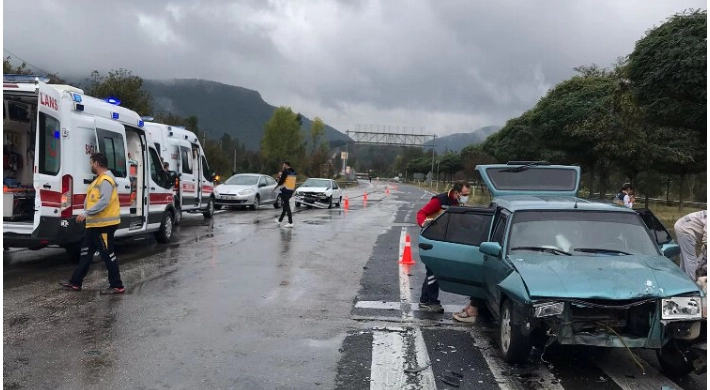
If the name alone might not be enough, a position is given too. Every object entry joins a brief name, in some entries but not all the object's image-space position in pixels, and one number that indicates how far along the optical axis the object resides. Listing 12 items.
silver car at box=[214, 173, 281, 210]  23.08
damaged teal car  4.69
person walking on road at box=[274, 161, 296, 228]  16.84
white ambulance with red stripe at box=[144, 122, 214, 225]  16.20
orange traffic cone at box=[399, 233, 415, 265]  10.98
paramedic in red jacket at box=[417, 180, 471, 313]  7.29
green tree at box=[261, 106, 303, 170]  75.19
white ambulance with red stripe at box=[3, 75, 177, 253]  8.68
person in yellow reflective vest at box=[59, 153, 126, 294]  7.60
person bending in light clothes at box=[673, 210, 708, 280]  6.95
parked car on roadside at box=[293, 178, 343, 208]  26.61
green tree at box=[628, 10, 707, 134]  9.91
